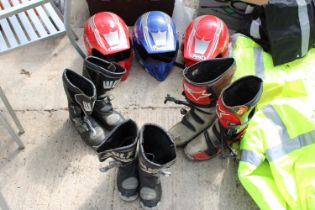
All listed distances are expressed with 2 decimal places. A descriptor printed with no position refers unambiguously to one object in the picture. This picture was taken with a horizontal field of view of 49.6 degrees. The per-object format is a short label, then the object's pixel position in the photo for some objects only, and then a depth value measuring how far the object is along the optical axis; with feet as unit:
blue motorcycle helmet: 5.07
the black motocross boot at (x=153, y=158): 3.63
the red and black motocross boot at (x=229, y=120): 3.61
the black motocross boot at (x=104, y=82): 4.07
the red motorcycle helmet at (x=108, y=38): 4.97
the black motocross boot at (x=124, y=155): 3.54
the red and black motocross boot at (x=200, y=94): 3.87
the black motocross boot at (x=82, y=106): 4.00
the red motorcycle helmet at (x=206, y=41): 5.03
